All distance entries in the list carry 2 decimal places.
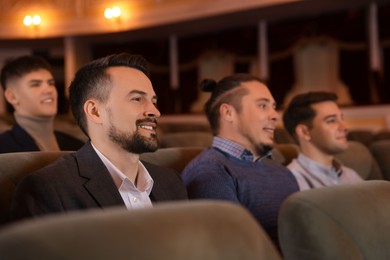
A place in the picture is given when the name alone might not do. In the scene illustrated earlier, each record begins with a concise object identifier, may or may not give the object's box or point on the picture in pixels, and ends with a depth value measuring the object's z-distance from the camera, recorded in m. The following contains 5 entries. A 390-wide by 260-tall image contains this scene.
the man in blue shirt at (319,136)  2.95
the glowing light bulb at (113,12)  8.67
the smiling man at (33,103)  2.83
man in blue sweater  2.21
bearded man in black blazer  1.55
